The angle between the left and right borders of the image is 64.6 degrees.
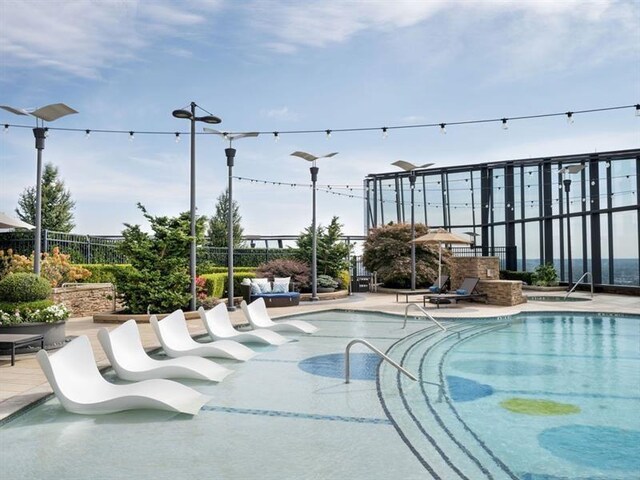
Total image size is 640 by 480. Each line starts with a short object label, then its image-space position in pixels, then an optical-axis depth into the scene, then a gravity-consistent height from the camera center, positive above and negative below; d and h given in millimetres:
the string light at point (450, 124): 11562 +3378
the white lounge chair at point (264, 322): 9398 -1237
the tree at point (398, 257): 18625 +11
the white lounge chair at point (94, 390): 4566 -1239
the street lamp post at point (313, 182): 14461 +2223
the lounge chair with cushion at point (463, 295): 13117 -1009
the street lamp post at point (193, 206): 10923 +1183
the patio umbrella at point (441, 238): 14406 +539
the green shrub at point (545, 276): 20062 -797
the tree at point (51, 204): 24594 +2784
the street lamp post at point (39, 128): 8367 +2287
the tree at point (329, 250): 17609 +268
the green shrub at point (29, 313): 7230 -768
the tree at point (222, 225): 25688 +1815
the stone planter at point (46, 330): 7086 -1006
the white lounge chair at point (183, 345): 6906 -1224
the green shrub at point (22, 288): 7523 -422
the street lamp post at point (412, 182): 16031 +2652
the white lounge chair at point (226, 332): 8148 -1223
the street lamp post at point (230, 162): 12230 +2398
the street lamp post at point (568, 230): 18812 +1041
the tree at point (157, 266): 10953 -156
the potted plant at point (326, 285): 16578 -895
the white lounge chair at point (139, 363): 5707 -1227
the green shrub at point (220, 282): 14648 -713
